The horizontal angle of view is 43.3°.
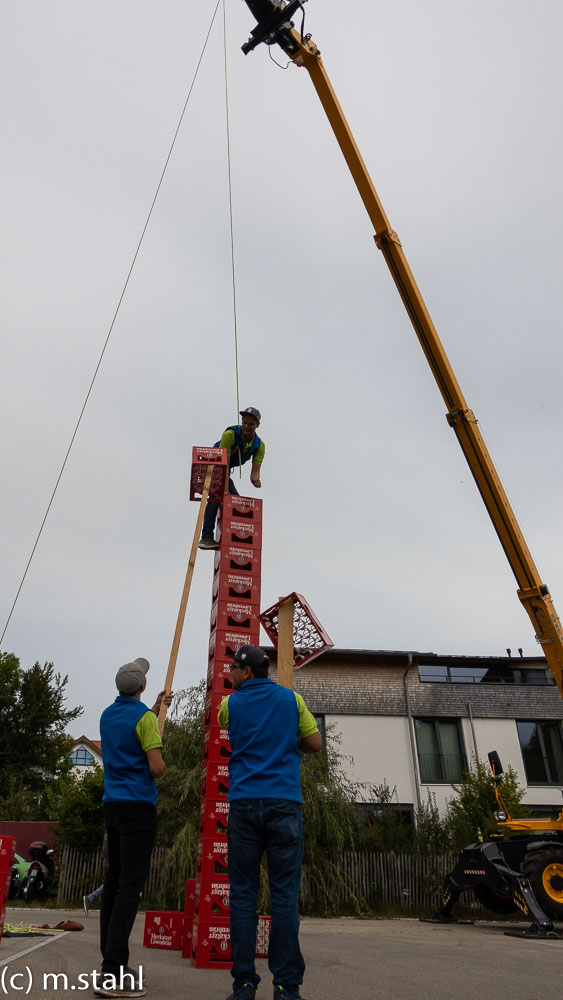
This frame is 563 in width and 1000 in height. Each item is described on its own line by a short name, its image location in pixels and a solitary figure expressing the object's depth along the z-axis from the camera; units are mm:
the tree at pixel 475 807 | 19297
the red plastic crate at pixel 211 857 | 5902
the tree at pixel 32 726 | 33031
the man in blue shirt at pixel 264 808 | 3471
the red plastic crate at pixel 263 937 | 5992
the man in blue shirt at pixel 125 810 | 4109
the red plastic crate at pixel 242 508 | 6827
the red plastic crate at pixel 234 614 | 6434
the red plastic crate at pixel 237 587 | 6520
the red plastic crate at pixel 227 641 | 6328
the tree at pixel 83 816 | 17312
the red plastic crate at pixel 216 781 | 6086
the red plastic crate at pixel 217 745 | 6145
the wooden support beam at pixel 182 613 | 5449
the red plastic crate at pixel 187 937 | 6020
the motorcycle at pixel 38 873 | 17109
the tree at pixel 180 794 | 15156
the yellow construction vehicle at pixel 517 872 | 10914
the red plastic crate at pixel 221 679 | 6230
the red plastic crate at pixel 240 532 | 6699
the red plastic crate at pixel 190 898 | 6176
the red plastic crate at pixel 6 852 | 5602
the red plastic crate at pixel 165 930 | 6430
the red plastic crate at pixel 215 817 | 6043
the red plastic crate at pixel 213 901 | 5676
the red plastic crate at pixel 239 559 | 6574
